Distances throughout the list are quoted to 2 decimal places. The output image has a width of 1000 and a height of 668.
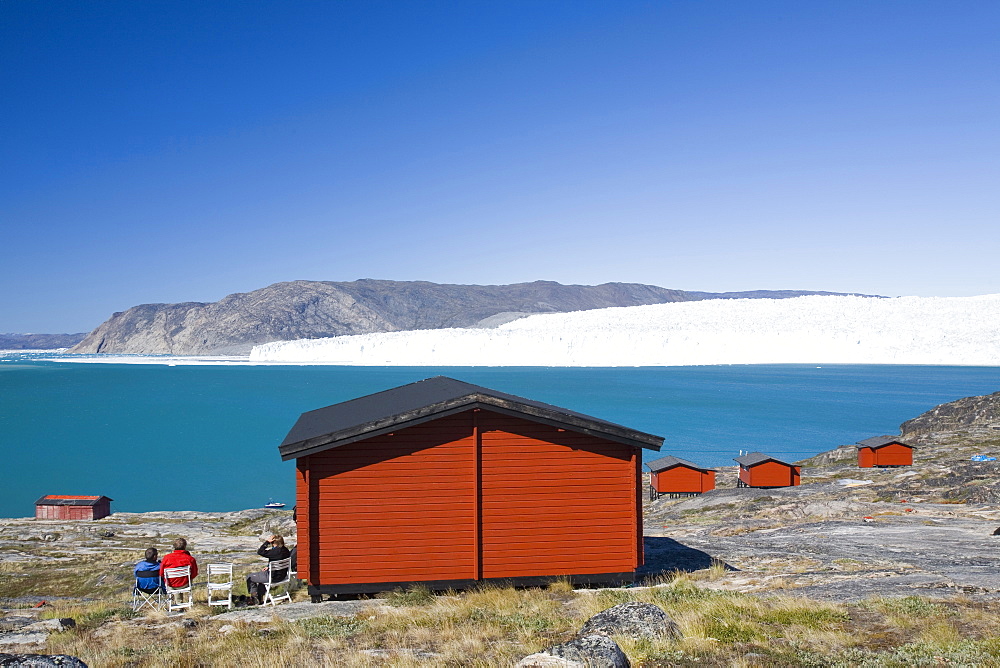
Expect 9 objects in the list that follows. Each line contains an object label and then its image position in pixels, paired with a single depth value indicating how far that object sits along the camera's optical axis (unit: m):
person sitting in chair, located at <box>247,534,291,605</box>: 11.94
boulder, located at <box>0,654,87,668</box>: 6.12
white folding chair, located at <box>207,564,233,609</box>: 11.37
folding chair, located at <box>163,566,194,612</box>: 11.22
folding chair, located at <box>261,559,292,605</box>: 11.77
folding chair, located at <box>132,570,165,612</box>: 11.52
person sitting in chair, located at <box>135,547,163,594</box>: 11.77
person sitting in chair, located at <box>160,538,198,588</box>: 11.59
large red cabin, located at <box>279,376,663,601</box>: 11.61
